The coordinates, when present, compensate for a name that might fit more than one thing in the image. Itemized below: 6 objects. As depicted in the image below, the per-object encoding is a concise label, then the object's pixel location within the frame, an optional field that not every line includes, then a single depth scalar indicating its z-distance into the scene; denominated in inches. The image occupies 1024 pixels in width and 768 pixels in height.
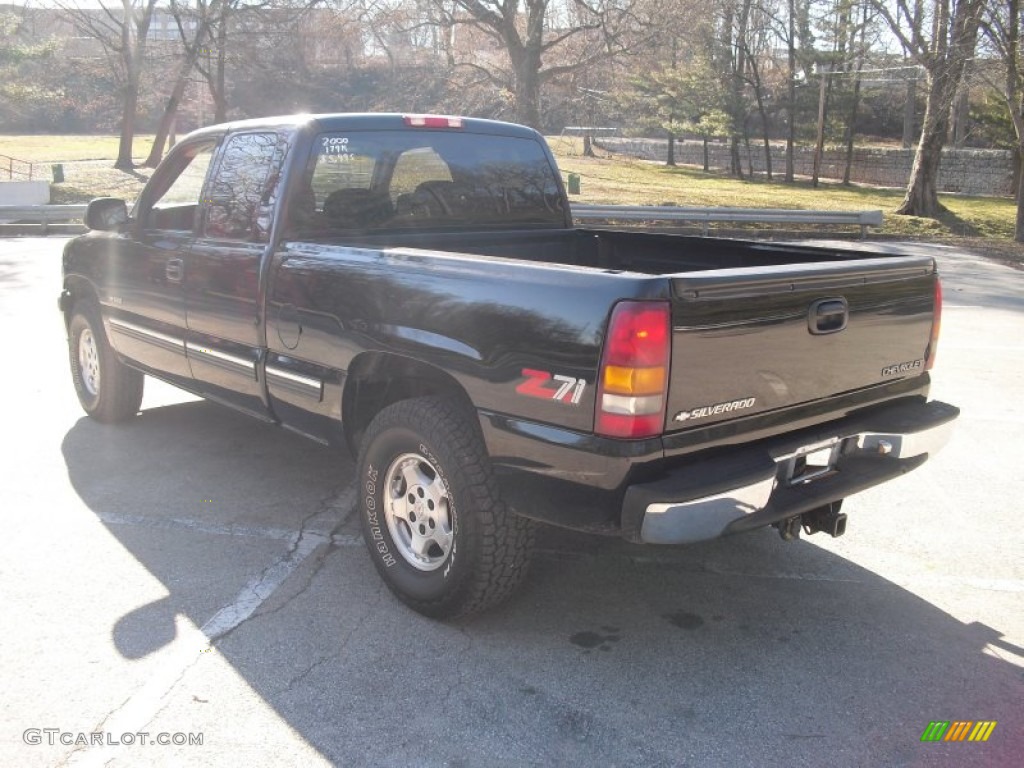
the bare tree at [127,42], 1144.2
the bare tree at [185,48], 1110.4
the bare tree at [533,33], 920.9
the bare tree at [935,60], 770.2
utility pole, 1435.7
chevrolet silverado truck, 113.8
